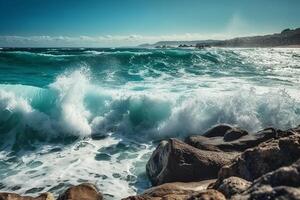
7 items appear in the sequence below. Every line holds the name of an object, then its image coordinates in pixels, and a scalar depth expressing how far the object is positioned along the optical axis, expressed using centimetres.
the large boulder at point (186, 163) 615
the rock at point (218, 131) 840
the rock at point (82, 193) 515
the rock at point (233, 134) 755
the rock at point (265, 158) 398
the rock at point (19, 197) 512
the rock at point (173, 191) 432
